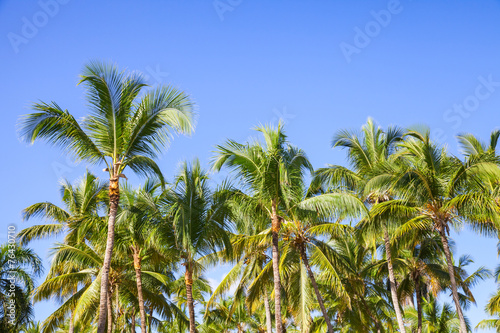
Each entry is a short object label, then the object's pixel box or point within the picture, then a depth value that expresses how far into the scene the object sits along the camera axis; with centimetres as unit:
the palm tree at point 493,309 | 2912
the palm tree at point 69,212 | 1995
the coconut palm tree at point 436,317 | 2994
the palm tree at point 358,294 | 2405
